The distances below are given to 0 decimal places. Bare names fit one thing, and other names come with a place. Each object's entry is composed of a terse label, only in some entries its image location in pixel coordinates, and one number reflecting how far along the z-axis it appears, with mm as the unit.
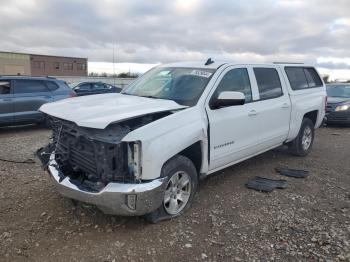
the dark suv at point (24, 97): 9891
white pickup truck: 3652
